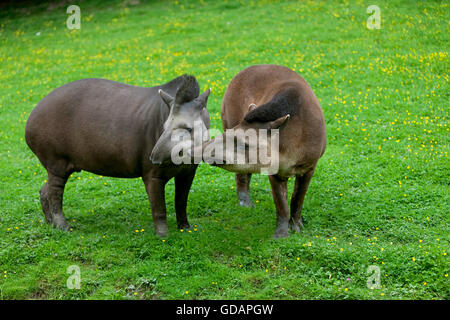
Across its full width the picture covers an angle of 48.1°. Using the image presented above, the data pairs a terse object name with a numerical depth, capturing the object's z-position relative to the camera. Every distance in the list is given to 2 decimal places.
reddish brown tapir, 6.88
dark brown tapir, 7.64
